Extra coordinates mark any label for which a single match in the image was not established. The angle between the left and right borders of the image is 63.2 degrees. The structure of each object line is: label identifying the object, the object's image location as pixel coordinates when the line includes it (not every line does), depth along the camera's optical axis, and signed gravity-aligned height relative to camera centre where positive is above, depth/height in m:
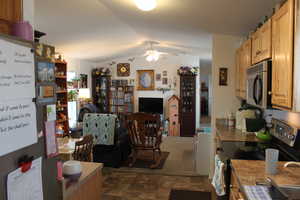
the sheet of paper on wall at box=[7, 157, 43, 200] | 0.96 -0.39
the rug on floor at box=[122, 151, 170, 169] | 4.73 -1.43
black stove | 2.02 -0.44
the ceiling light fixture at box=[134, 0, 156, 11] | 2.60 +0.95
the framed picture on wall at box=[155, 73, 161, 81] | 7.98 +0.47
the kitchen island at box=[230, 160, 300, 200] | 1.48 -0.55
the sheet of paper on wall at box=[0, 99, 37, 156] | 0.91 -0.13
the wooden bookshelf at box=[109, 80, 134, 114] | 8.09 -0.19
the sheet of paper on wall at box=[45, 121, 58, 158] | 1.18 -0.24
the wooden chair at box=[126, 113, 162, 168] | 4.54 -0.77
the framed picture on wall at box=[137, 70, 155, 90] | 8.00 +0.38
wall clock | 8.20 +0.75
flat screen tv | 7.77 -0.44
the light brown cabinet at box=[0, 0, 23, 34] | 1.05 +0.36
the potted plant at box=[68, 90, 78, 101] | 6.21 -0.09
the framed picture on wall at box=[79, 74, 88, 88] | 7.20 +0.31
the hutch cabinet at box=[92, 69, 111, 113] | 8.05 +0.05
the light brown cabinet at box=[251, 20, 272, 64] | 2.05 +0.45
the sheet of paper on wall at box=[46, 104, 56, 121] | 1.18 -0.10
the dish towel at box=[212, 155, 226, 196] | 2.04 -0.76
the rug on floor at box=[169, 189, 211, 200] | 3.38 -1.47
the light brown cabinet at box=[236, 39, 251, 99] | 2.94 +0.34
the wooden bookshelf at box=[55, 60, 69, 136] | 5.55 -0.12
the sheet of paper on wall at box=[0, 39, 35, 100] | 0.91 +0.08
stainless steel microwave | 2.07 +0.07
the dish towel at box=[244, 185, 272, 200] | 1.25 -0.54
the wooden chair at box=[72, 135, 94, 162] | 2.77 -0.68
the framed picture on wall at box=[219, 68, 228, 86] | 3.94 +0.25
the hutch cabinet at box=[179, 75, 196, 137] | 7.58 -0.43
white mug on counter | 1.58 -0.46
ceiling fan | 6.03 +0.91
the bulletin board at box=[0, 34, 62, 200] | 0.93 -0.26
